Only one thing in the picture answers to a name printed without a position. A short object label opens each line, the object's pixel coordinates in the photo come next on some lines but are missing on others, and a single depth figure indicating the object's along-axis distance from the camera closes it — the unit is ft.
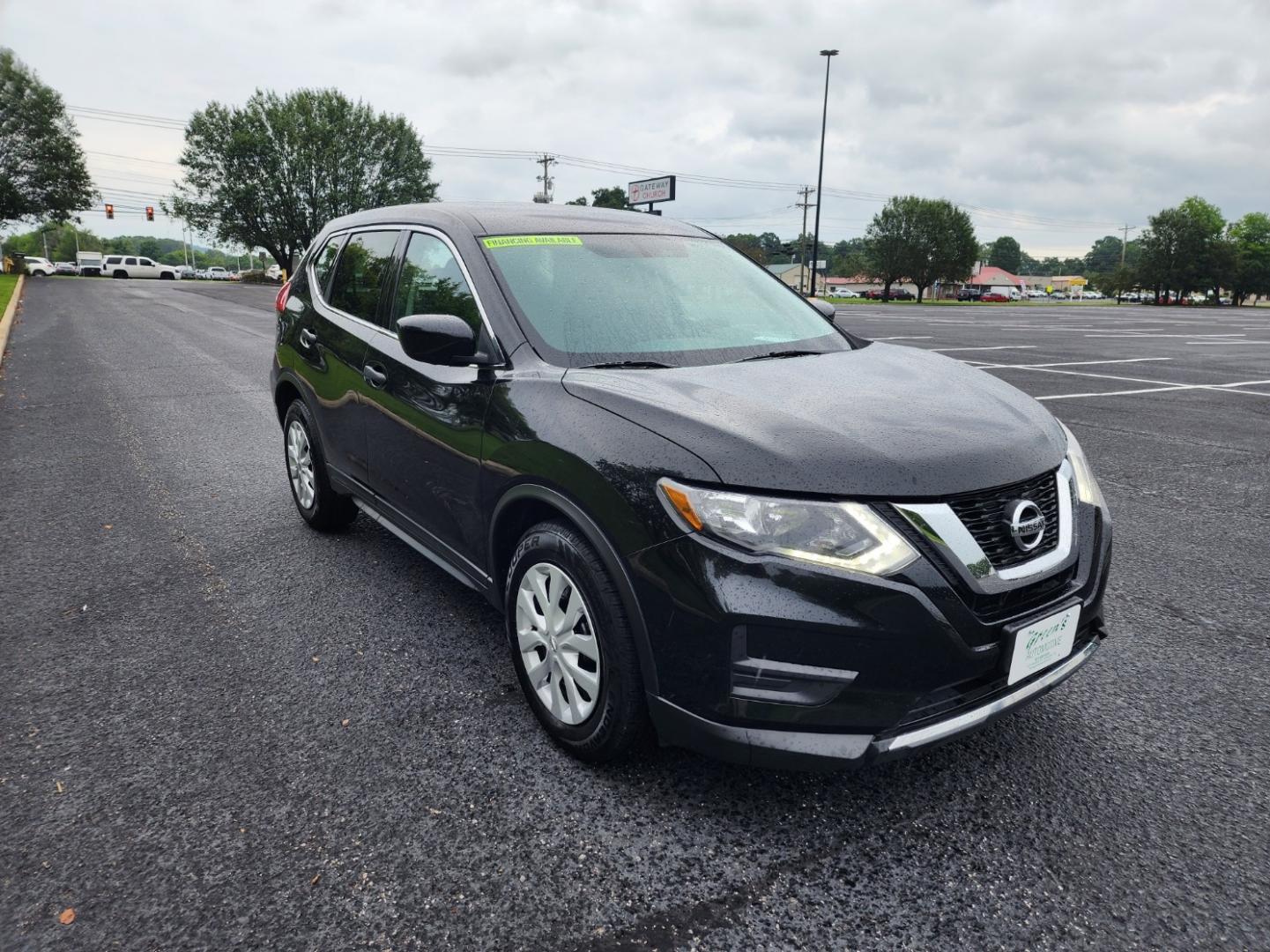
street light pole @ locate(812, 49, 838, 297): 147.28
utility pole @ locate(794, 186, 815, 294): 289.53
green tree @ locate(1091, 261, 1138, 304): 303.89
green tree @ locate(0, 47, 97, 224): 177.88
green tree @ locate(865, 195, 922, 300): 263.29
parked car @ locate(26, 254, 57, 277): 225.21
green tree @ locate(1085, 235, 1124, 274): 599.57
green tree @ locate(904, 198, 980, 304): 261.03
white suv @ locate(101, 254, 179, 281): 236.43
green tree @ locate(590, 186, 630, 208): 338.75
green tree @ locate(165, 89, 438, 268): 182.80
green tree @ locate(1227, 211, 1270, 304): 289.74
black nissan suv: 6.75
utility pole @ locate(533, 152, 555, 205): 261.20
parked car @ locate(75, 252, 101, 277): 246.47
